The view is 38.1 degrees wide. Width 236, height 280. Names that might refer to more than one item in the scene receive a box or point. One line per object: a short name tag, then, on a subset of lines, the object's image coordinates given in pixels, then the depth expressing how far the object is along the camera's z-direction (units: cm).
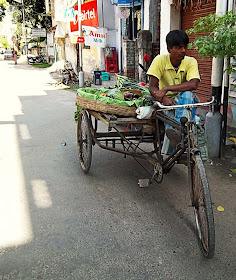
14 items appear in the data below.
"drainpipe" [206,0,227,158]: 522
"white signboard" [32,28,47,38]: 3674
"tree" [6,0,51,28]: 3831
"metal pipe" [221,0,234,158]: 518
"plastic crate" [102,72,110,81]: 1539
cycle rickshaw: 277
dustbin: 1524
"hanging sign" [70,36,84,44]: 1614
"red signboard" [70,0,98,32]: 1510
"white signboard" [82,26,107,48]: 1499
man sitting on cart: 361
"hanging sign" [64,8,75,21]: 1852
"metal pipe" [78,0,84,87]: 1603
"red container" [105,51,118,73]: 1628
